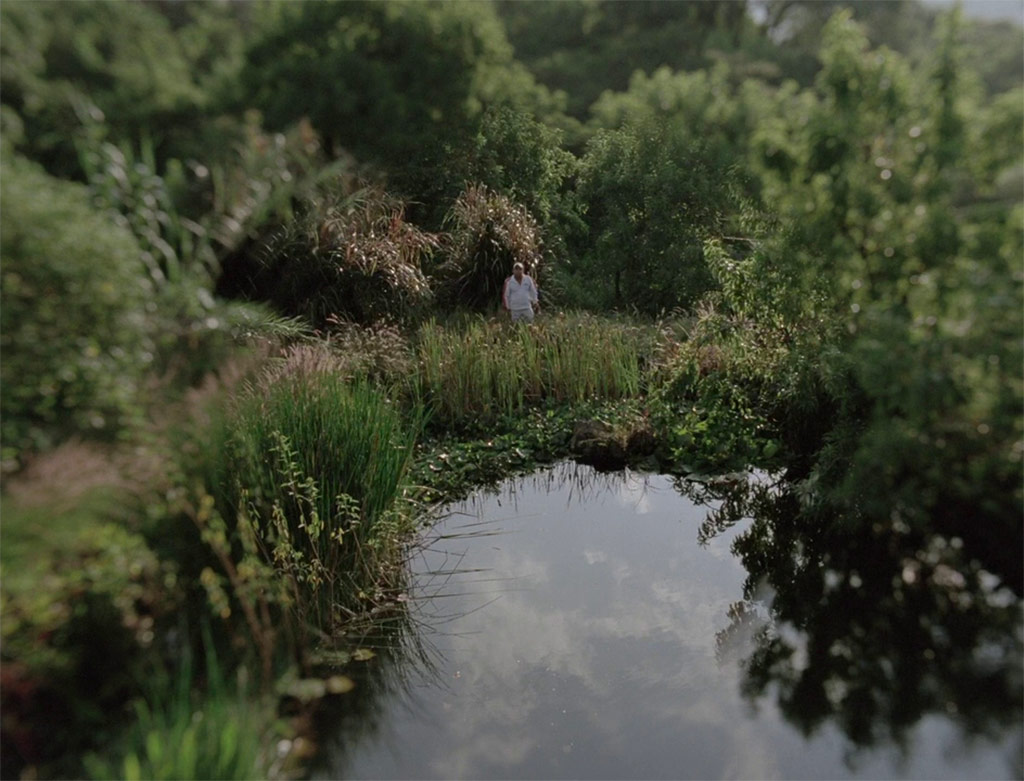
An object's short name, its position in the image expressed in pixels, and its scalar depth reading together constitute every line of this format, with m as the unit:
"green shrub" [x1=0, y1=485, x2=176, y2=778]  2.51
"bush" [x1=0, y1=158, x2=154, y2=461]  2.54
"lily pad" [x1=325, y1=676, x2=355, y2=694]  3.32
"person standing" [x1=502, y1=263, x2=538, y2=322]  8.82
